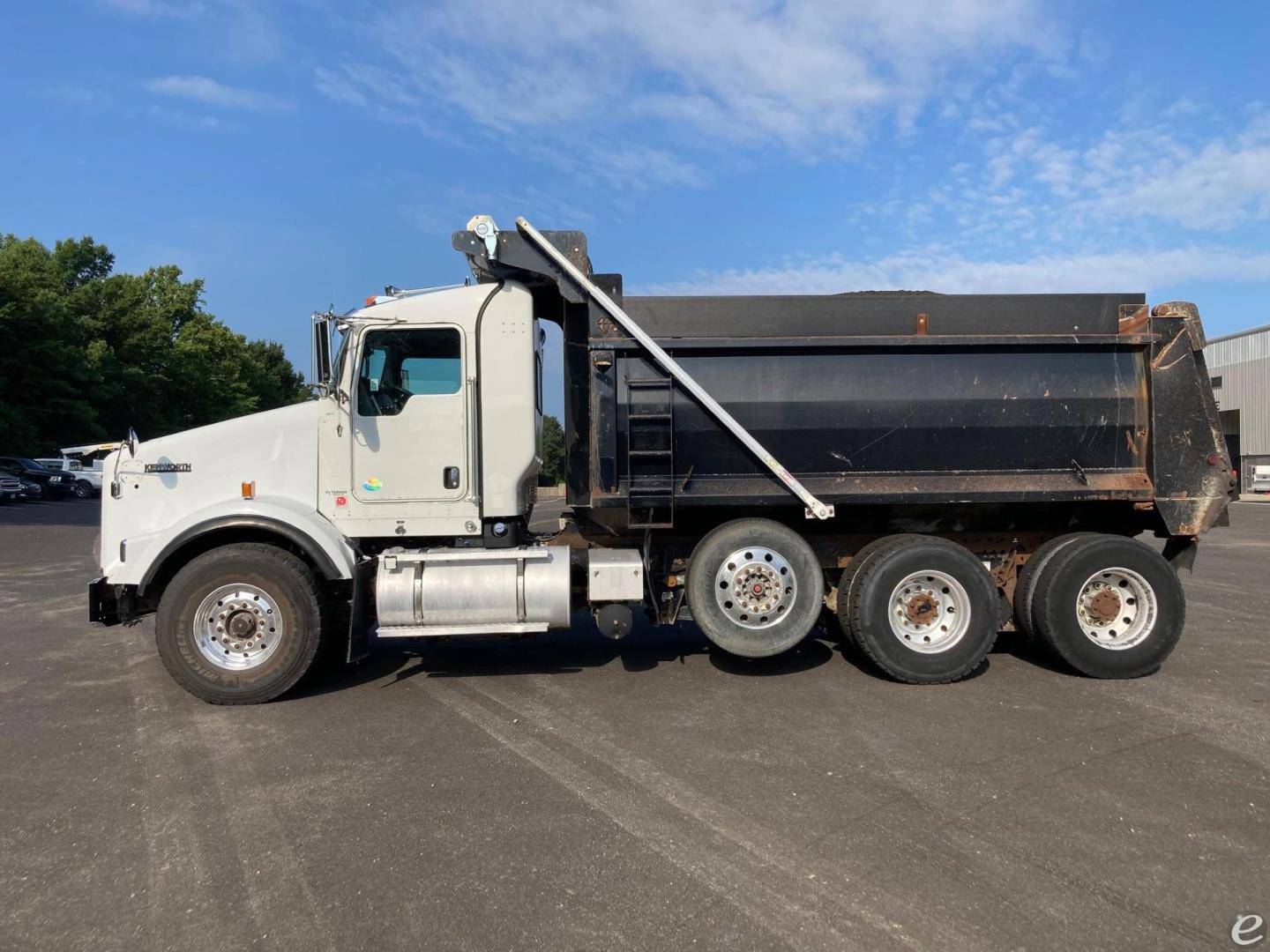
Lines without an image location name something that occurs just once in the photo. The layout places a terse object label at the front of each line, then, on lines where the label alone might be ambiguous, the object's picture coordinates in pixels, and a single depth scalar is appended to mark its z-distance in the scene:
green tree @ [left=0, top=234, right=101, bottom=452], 34.88
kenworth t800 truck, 5.75
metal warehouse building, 37.84
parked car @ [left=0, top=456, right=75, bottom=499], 30.33
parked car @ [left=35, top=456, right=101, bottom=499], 33.12
